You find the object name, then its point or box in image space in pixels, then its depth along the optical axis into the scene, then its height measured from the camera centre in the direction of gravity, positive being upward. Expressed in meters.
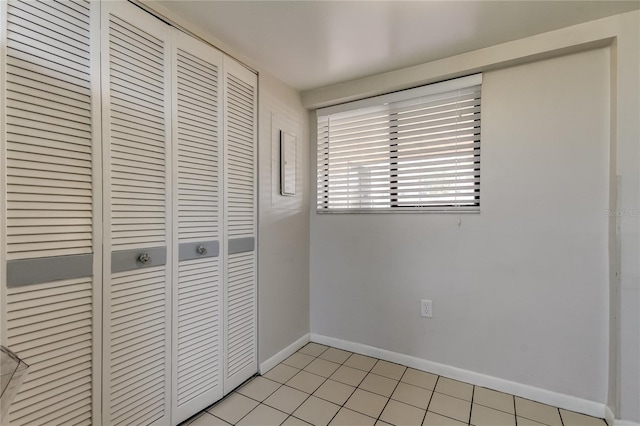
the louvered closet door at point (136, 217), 1.30 -0.02
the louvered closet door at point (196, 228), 1.59 -0.09
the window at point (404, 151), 2.05 +0.48
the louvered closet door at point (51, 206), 1.03 +0.03
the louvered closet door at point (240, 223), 1.87 -0.07
